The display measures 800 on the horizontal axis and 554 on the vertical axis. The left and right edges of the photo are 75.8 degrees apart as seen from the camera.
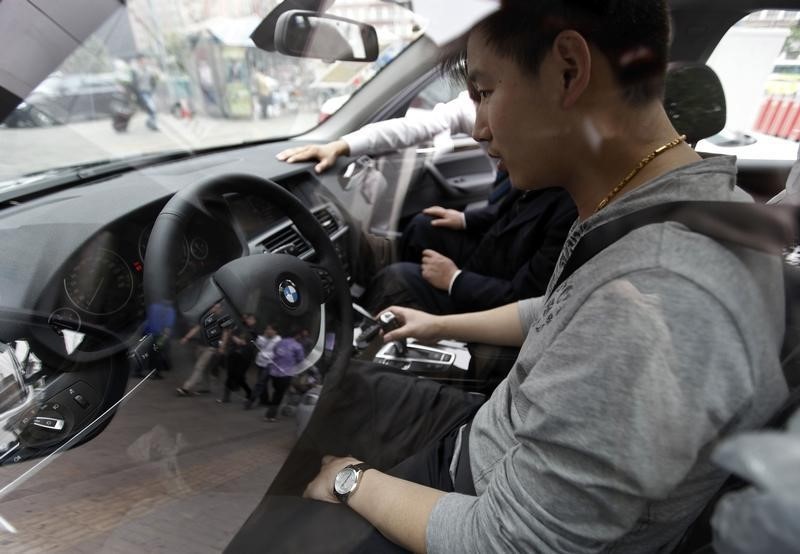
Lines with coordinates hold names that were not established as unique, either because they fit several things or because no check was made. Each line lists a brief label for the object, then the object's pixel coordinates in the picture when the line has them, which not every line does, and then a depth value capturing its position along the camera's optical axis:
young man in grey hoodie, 0.55
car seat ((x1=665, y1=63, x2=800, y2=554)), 0.57
